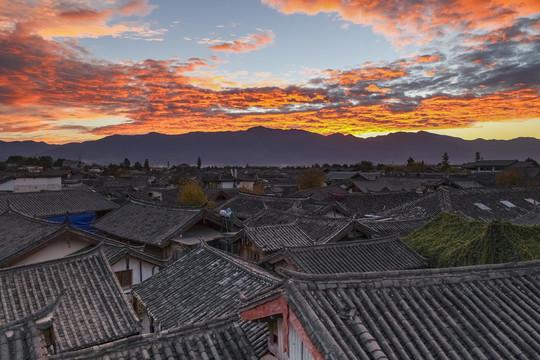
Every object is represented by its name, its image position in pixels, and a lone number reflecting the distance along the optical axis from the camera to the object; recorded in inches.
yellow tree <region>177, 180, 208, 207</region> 1886.1
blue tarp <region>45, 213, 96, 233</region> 1482.5
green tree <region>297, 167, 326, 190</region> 3144.7
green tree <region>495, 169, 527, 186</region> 2730.8
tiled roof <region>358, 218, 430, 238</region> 1023.0
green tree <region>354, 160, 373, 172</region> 5630.4
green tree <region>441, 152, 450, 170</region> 5149.6
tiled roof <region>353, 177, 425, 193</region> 2821.4
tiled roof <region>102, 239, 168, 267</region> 776.4
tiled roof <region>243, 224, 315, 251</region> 947.3
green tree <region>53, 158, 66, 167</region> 5261.8
